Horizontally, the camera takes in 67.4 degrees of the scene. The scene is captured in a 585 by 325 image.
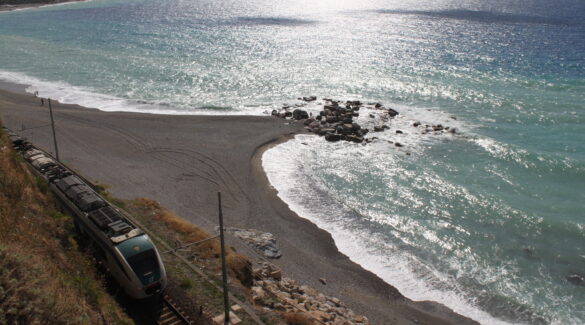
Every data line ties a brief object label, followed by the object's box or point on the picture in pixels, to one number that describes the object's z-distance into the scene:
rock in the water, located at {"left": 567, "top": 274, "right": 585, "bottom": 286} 26.17
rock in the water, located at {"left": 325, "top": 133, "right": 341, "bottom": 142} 47.53
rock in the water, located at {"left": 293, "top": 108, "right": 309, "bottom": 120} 53.59
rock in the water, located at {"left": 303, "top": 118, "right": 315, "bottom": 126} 51.61
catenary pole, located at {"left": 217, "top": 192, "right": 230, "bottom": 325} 17.03
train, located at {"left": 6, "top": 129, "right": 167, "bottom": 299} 17.92
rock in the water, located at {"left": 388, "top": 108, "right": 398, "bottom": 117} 54.84
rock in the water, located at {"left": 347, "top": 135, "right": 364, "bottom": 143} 47.19
